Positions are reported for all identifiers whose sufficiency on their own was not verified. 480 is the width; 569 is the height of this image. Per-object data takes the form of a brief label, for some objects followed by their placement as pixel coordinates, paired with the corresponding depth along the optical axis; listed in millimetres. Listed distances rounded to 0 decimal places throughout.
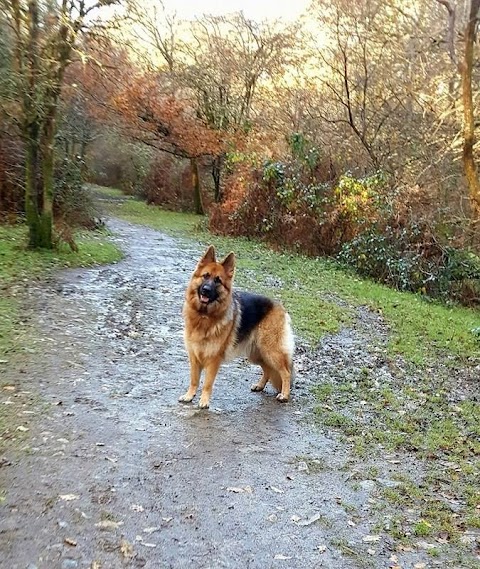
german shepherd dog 5773
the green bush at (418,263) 14484
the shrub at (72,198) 18453
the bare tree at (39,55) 11875
